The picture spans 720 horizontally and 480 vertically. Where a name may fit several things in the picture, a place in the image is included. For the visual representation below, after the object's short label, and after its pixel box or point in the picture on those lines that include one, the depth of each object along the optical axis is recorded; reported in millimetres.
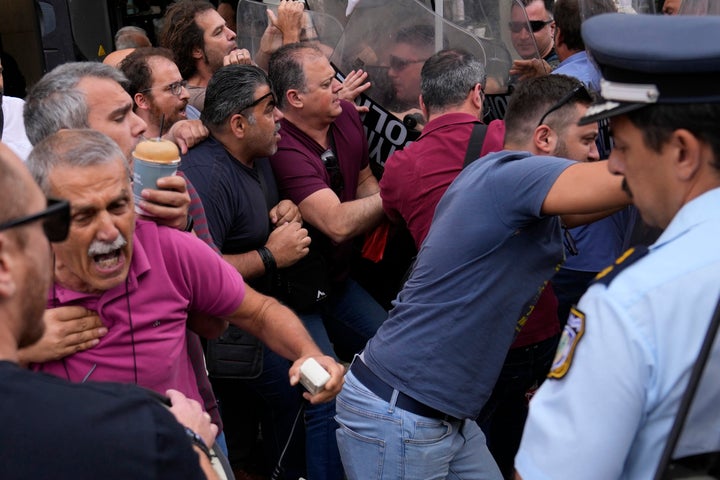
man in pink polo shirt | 2262
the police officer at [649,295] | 1420
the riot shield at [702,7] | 3443
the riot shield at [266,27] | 4801
